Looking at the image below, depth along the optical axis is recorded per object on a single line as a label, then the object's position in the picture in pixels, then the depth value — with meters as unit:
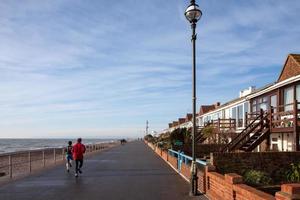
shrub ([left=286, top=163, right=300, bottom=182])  15.65
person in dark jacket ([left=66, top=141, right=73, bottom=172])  21.03
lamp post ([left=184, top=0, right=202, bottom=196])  13.03
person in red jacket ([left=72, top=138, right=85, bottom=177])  18.86
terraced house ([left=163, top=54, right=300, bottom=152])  19.91
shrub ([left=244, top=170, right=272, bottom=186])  14.32
